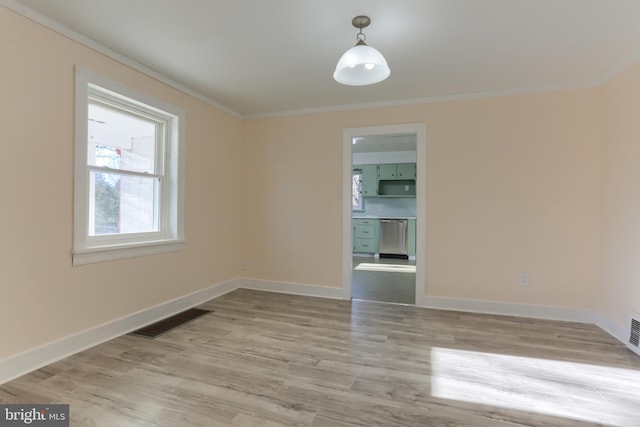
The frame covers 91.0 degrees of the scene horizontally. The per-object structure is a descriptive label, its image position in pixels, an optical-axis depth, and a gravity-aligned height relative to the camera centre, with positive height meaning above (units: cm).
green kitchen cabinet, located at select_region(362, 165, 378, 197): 791 +88
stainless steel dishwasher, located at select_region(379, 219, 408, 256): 729 -51
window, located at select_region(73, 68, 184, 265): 245 +36
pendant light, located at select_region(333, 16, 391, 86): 185 +93
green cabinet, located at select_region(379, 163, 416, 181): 764 +108
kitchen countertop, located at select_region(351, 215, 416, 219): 747 -5
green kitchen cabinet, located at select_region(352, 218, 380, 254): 750 -50
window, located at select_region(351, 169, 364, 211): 830 +56
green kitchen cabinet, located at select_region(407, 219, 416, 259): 723 -50
